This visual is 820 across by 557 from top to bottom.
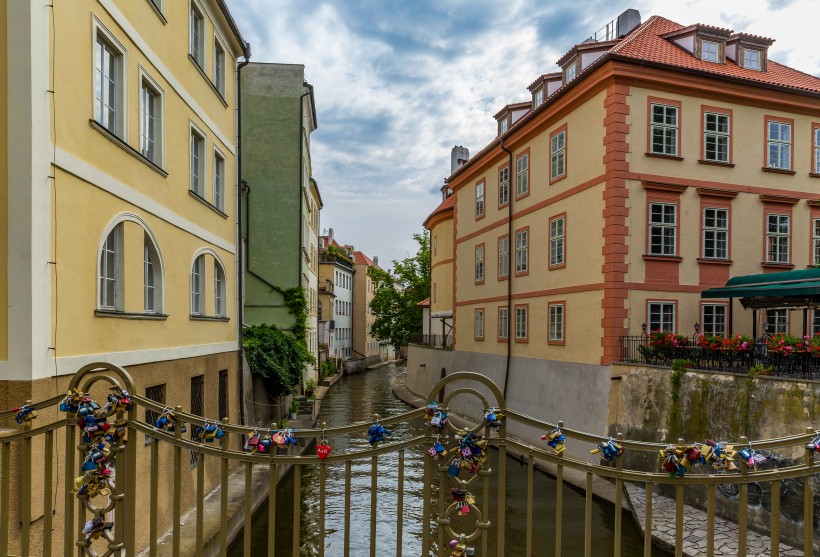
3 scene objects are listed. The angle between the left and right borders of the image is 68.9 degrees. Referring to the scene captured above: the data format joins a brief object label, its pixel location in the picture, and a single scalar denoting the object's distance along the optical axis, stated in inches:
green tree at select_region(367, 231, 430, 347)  1903.3
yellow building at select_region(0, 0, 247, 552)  255.0
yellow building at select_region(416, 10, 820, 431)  636.1
